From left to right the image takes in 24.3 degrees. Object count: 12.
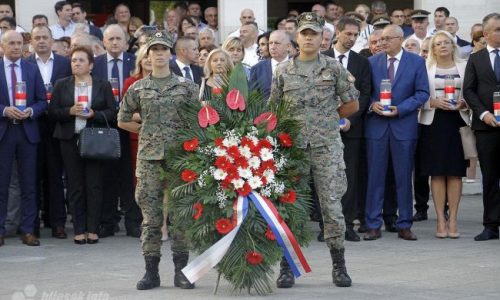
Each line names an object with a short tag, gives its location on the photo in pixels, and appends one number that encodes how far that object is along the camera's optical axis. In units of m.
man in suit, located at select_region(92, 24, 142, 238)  13.72
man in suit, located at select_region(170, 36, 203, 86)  14.03
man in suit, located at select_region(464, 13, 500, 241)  12.99
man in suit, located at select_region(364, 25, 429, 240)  13.08
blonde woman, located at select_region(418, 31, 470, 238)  13.28
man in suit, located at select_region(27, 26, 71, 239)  13.66
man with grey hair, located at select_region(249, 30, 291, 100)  13.28
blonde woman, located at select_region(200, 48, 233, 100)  12.15
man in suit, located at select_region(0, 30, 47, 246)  13.14
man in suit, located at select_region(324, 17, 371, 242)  13.09
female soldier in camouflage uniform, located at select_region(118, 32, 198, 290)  10.07
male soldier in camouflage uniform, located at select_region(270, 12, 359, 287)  10.02
